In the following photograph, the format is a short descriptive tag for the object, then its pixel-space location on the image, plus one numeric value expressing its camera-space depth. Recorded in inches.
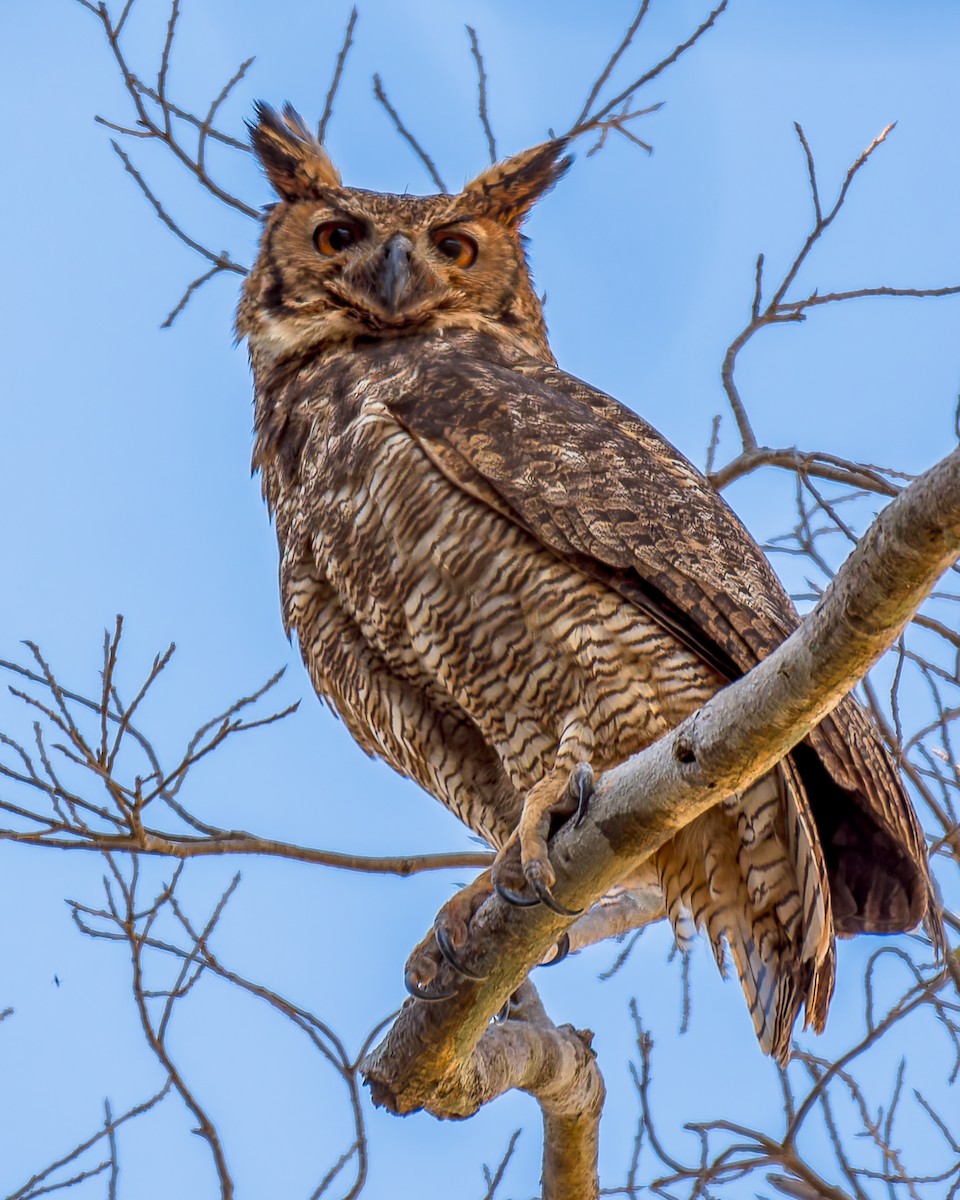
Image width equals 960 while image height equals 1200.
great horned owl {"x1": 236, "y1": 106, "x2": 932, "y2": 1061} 511.2
